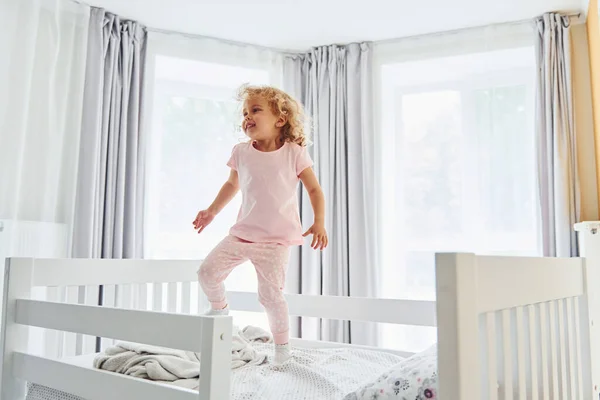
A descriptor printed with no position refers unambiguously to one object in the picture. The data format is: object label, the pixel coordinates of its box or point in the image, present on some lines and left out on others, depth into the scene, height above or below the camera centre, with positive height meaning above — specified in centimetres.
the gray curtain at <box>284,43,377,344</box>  273 +33
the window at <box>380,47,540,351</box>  280 +45
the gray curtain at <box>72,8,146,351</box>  242 +46
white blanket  129 -28
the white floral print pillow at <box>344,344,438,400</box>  96 -24
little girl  156 +12
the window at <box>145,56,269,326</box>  292 +53
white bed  76 -16
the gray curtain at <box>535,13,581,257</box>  234 +49
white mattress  128 -32
